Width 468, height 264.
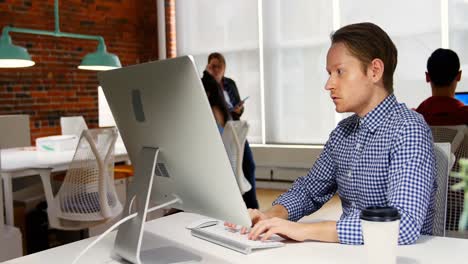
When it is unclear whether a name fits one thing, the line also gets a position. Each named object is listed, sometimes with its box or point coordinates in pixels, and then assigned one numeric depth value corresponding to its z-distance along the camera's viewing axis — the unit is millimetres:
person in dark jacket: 3963
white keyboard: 1171
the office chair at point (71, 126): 4816
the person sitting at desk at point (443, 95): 2580
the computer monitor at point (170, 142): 989
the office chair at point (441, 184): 1395
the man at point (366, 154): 1171
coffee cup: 894
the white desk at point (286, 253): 1069
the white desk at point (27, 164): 3004
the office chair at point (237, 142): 3625
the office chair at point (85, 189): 2953
